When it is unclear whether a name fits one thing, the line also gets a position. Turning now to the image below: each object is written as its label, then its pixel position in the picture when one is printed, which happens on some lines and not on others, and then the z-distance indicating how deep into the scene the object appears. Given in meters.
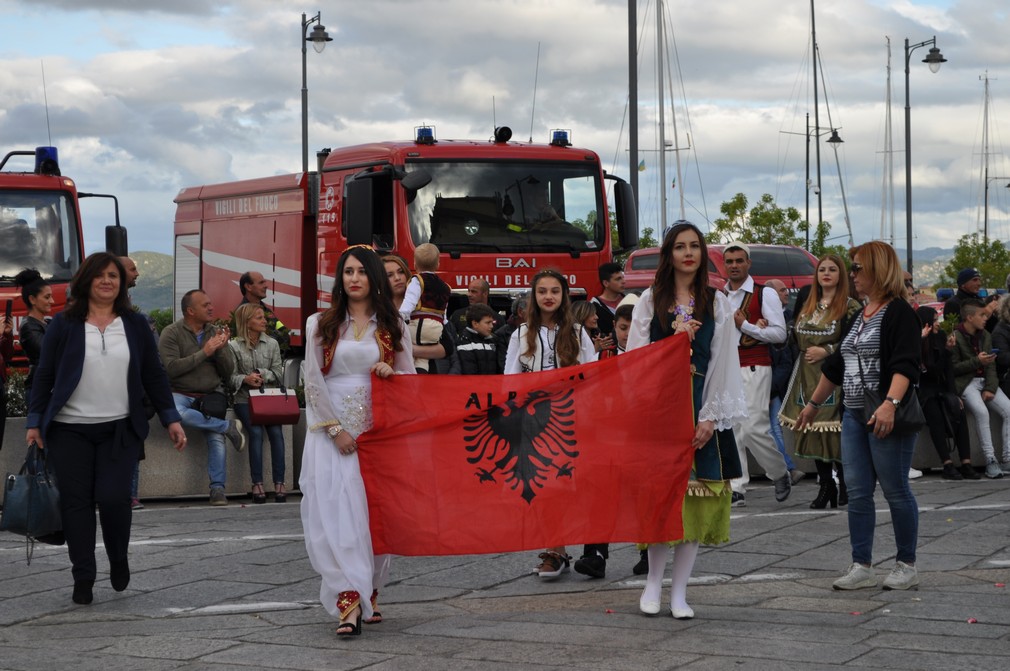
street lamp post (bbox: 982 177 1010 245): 65.01
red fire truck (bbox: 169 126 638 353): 17.34
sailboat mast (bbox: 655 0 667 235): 37.19
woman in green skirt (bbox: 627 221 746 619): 7.34
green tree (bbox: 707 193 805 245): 47.66
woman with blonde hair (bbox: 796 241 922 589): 7.72
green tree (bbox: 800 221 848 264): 47.75
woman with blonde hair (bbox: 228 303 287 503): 12.71
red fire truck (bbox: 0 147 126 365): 17.84
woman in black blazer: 8.07
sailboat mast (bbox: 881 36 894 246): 53.38
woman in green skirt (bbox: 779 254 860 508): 10.50
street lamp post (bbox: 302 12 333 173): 28.81
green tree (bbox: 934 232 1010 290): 60.06
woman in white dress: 7.01
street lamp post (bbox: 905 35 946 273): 38.09
